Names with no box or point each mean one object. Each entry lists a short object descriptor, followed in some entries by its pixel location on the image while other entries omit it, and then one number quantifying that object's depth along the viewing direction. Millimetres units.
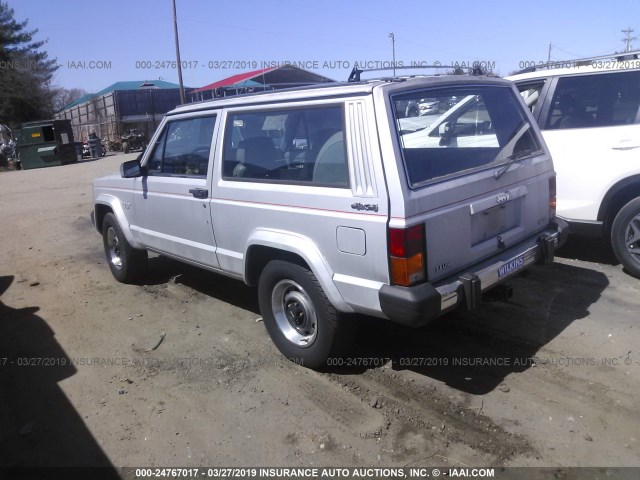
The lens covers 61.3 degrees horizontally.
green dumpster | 24344
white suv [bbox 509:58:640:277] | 5109
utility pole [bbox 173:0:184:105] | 28500
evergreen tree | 33244
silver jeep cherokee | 3197
